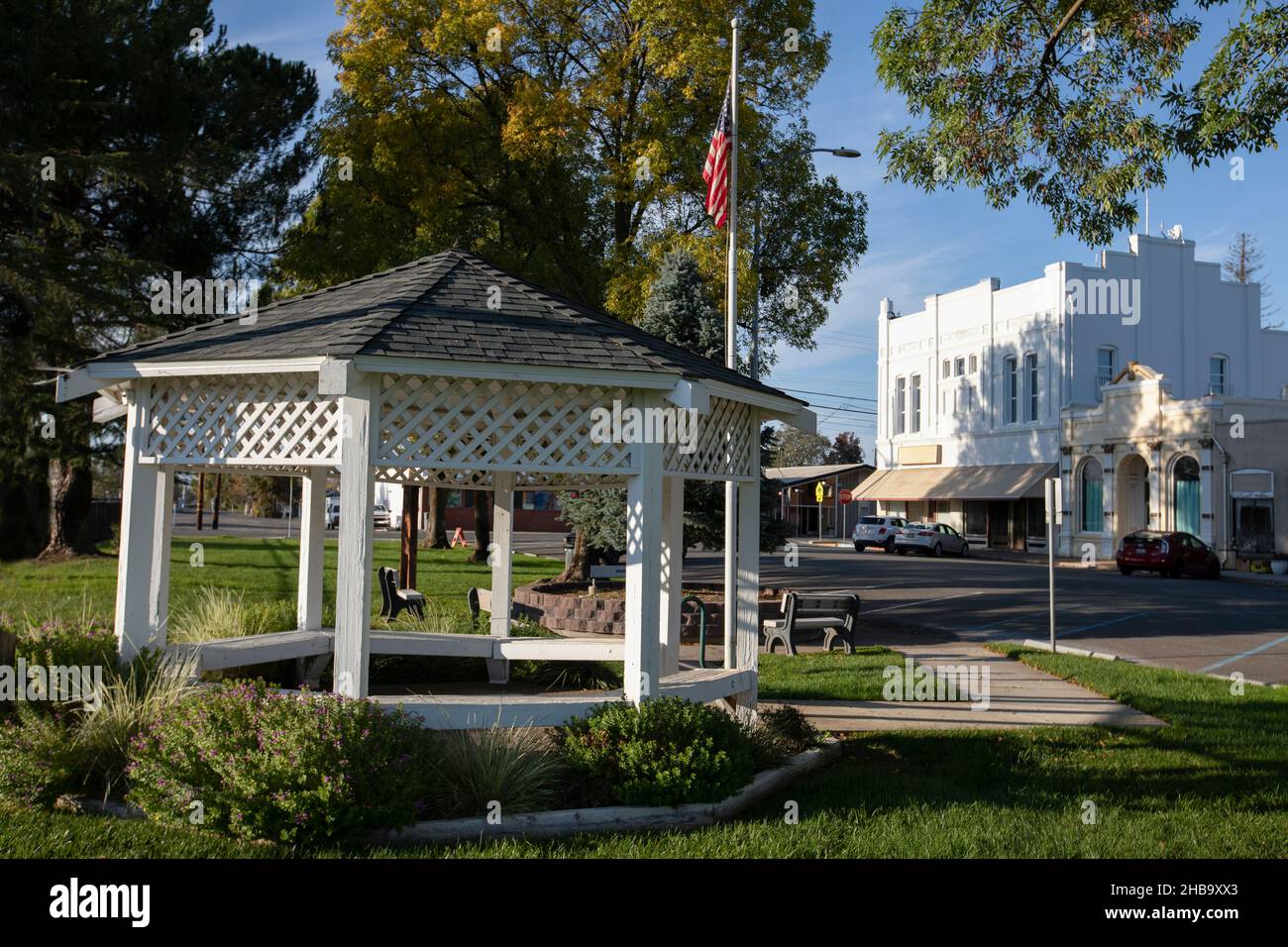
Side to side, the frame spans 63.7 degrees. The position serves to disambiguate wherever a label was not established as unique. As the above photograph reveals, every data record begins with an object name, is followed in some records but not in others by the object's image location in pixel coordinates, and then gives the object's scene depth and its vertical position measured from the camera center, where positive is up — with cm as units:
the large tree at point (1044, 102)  958 +416
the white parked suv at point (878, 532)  4638 -22
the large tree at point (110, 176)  2127 +756
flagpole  1018 +206
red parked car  3291 -80
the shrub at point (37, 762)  634 -152
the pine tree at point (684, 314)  1905 +388
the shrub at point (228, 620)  1045 -106
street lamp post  1649 +332
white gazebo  696 +81
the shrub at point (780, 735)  785 -169
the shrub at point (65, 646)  744 -95
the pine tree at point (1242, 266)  6481 +1668
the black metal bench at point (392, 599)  1405 -110
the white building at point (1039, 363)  4472 +763
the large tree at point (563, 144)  2120 +803
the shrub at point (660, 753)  659 -151
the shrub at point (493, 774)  643 -159
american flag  1322 +458
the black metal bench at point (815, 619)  1444 -131
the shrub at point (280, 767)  581 -145
